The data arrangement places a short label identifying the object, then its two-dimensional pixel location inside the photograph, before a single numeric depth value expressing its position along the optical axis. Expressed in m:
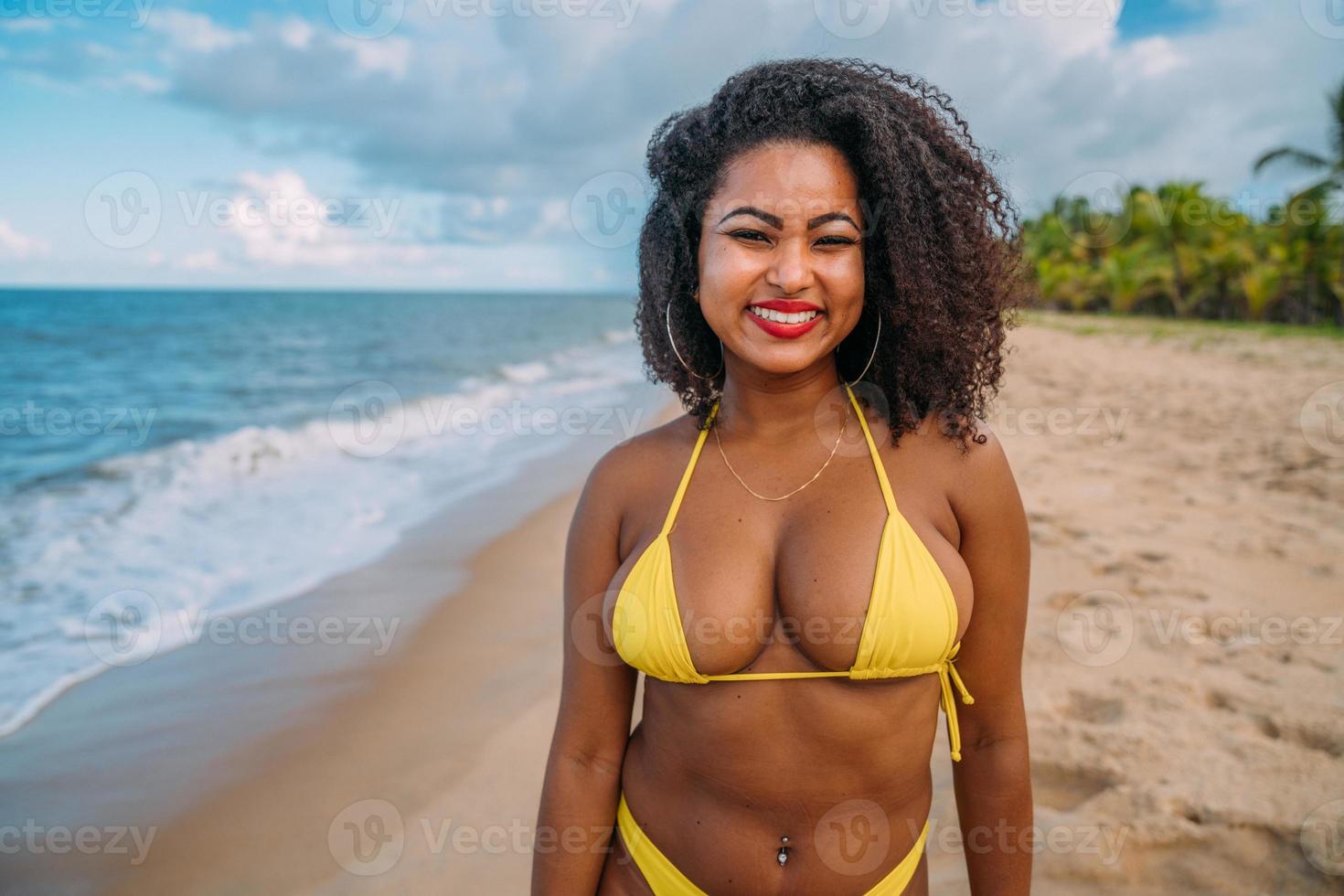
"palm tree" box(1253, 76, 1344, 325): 23.91
